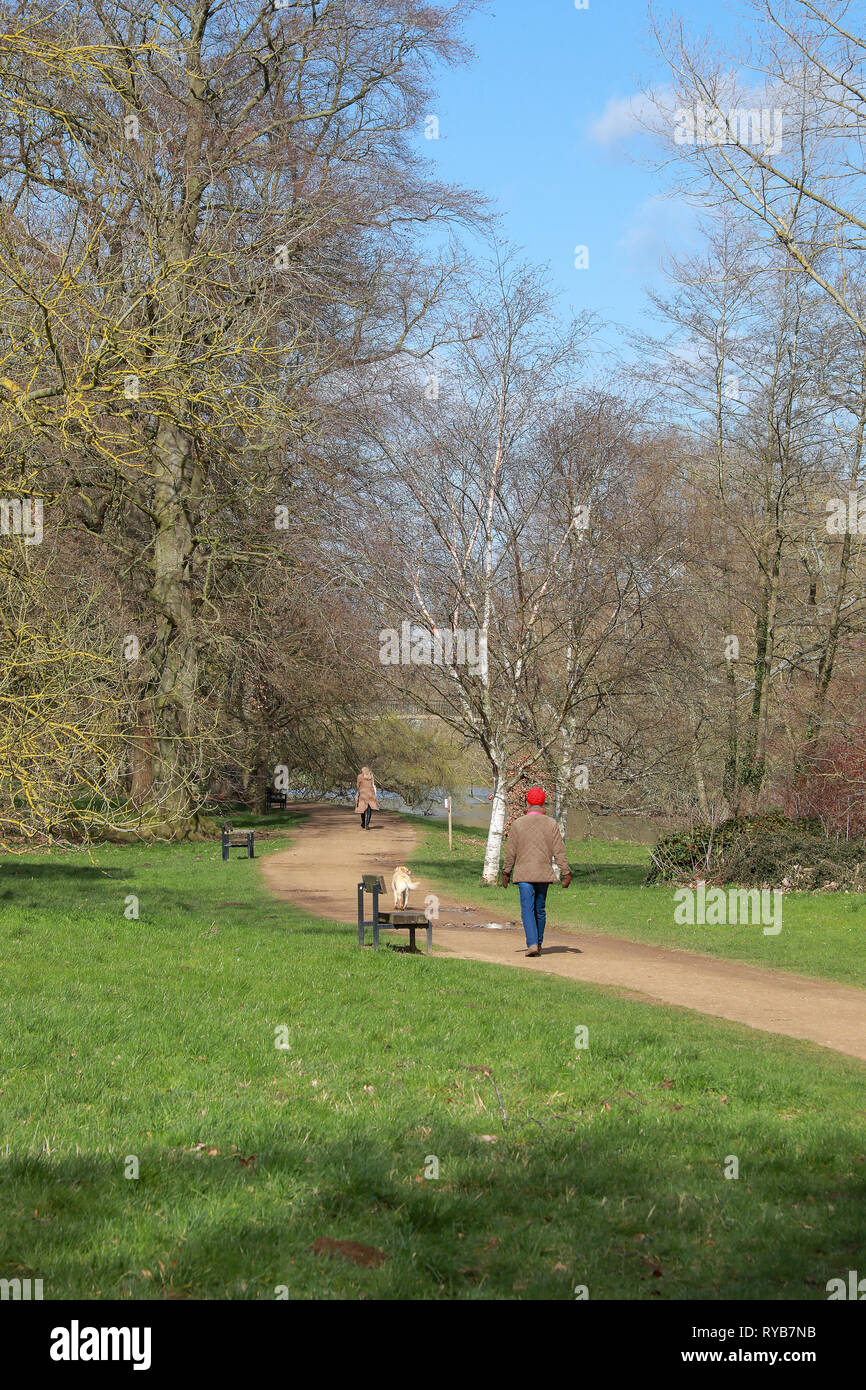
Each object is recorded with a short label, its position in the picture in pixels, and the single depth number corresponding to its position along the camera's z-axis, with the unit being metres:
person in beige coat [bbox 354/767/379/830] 30.77
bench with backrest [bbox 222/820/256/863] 23.95
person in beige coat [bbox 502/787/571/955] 13.32
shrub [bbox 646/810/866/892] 20.30
